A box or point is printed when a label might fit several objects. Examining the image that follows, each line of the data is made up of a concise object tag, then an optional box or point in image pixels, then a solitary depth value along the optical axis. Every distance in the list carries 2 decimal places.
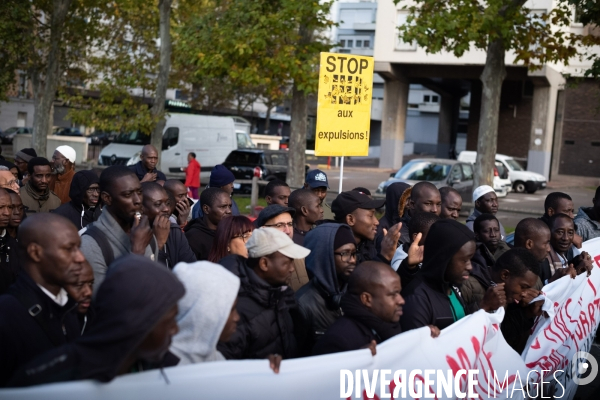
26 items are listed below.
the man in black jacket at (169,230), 5.64
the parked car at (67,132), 50.08
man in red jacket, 19.16
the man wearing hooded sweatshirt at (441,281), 4.60
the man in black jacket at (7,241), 5.52
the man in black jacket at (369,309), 3.96
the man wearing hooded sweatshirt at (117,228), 4.64
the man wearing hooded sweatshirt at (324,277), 4.52
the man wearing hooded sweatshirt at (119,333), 2.77
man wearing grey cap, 3.92
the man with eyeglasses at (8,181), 7.17
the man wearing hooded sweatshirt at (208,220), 6.68
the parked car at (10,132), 48.56
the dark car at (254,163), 25.08
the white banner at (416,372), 3.01
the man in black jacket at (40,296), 3.27
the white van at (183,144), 28.71
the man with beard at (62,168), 9.13
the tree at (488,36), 16.56
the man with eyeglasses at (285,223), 5.52
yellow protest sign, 9.35
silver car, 20.78
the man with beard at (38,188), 7.93
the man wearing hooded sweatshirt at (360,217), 6.21
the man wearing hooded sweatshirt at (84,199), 7.05
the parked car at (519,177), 33.31
